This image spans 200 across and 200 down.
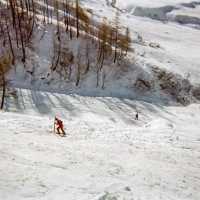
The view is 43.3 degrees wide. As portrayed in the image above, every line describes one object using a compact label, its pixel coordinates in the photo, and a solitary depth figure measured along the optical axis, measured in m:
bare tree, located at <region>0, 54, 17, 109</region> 28.29
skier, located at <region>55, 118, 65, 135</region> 20.26
